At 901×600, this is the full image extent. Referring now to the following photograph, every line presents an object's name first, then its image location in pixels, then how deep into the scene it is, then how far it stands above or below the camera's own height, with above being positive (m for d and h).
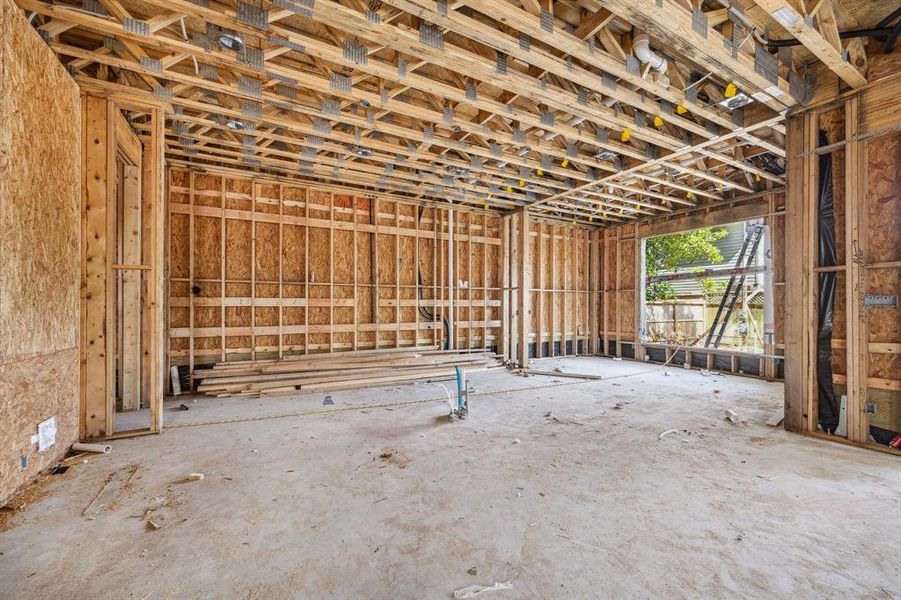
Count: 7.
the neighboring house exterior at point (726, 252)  15.94 +2.15
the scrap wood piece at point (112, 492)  2.72 -1.54
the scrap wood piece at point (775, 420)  4.69 -1.57
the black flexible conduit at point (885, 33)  3.54 +2.63
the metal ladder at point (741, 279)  9.47 +0.62
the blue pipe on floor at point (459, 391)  4.89 -1.24
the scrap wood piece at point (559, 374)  7.75 -1.61
